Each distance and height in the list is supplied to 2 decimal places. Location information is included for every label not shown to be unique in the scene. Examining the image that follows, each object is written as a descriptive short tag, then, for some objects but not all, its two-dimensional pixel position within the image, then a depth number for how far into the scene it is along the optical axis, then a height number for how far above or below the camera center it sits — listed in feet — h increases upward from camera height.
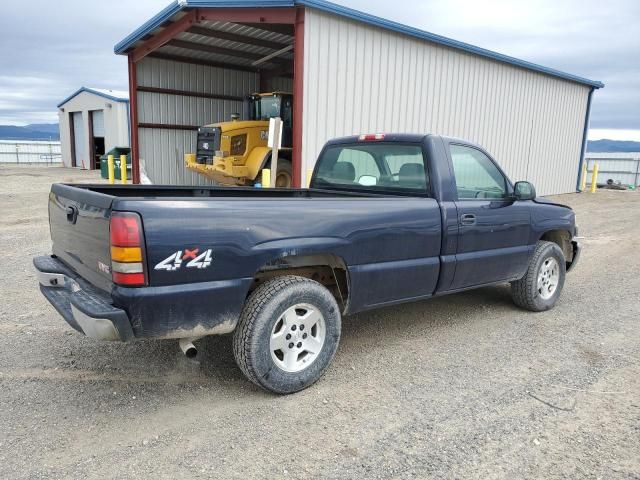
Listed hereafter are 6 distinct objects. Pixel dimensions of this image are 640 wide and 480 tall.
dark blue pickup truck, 9.86 -2.17
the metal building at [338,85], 35.68 +6.71
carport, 44.34 +8.26
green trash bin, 69.02 -1.72
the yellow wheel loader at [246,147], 45.27 +0.65
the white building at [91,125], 92.79 +4.76
